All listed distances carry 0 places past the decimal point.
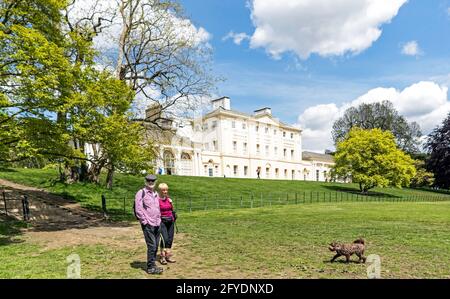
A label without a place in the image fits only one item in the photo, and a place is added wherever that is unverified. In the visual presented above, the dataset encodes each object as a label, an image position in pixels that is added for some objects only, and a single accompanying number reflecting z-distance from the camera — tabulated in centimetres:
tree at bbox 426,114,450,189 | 6750
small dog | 796
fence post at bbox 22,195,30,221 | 1659
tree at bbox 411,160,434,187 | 7100
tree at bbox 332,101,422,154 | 8106
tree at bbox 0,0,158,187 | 1161
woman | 813
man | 730
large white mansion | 5925
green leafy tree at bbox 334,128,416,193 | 5175
